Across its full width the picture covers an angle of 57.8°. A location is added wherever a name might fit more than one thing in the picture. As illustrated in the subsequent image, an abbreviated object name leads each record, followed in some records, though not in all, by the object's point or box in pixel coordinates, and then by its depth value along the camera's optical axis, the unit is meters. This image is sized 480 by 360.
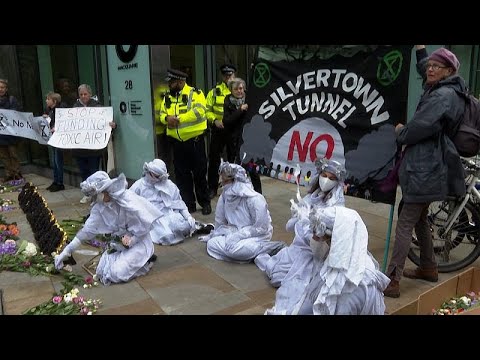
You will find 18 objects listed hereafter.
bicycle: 3.93
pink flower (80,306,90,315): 3.39
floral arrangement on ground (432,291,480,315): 3.01
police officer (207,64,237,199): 6.44
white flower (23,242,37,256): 4.57
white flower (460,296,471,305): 3.08
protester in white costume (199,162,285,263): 4.38
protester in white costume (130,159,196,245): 5.04
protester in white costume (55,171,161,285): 3.87
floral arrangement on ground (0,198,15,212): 6.53
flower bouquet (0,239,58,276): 4.27
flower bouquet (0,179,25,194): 7.75
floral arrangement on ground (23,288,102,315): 3.41
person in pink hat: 3.20
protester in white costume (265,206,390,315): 2.48
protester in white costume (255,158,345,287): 3.04
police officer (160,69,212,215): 5.70
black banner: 3.51
